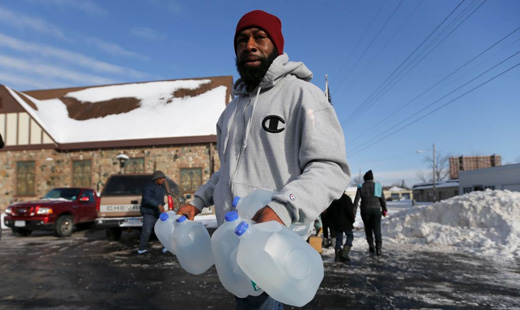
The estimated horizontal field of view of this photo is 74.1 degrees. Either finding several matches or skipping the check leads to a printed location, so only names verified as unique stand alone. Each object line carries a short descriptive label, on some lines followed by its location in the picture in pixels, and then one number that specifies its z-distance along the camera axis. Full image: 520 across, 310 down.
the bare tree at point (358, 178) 98.38
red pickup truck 11.39
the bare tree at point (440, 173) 78.31
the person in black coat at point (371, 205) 8.15
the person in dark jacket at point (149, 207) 8.42
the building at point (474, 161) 52.62
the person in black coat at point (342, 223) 7.45
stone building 20.12
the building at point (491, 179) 24.96
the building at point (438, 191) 52.53
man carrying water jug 1.36
